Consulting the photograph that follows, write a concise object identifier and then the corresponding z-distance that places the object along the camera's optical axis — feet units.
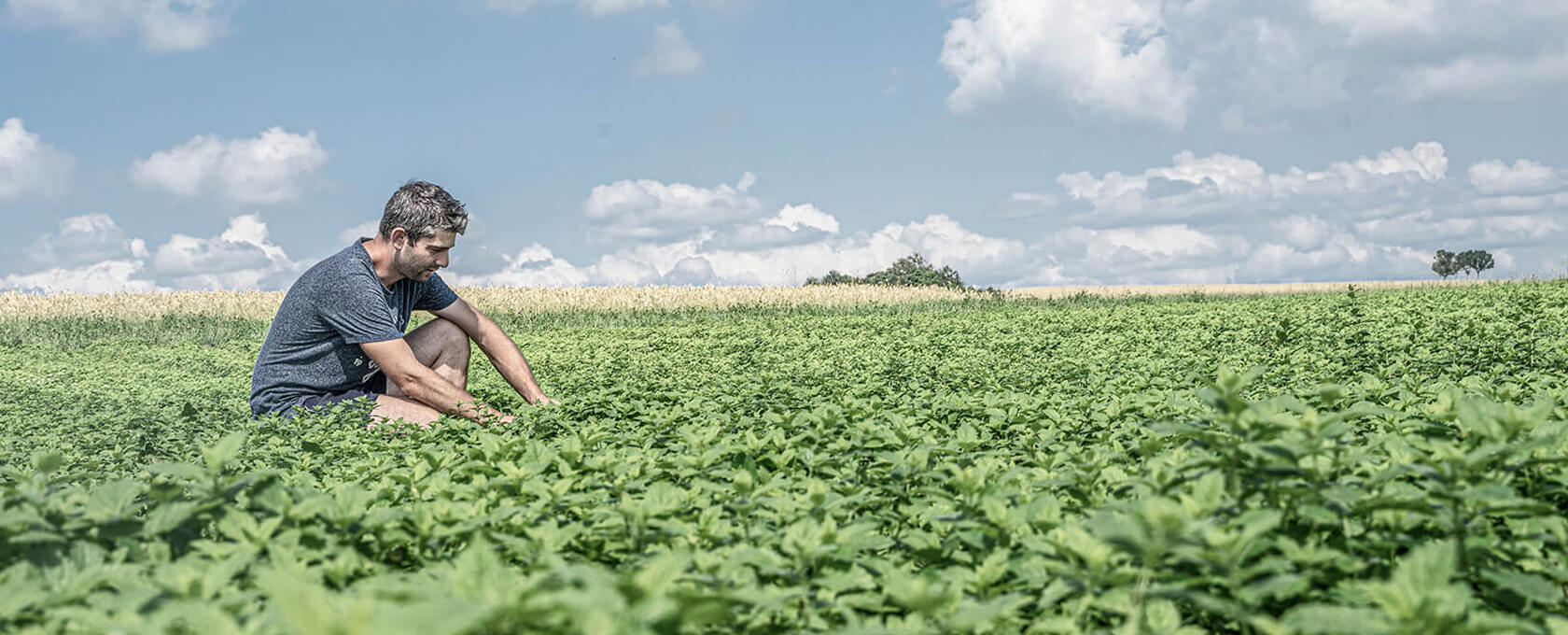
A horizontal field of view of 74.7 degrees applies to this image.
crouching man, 21.11
